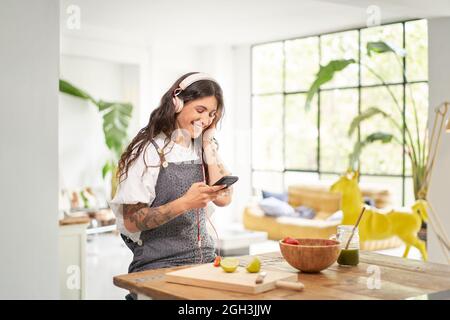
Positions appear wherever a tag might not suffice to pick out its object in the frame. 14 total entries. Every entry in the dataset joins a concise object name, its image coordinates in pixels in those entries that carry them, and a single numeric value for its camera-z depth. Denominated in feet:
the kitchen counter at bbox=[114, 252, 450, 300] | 6.10
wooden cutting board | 6.14
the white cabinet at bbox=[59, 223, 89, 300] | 15.12
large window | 32.42
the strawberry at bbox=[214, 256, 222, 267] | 6.97
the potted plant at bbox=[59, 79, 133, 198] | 28.86
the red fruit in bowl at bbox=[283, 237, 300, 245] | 7.38
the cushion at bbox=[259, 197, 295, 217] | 27.71
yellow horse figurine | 20.57
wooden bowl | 7.01
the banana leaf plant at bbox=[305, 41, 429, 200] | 19.67
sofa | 24.99
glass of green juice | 7.75
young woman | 7.76
